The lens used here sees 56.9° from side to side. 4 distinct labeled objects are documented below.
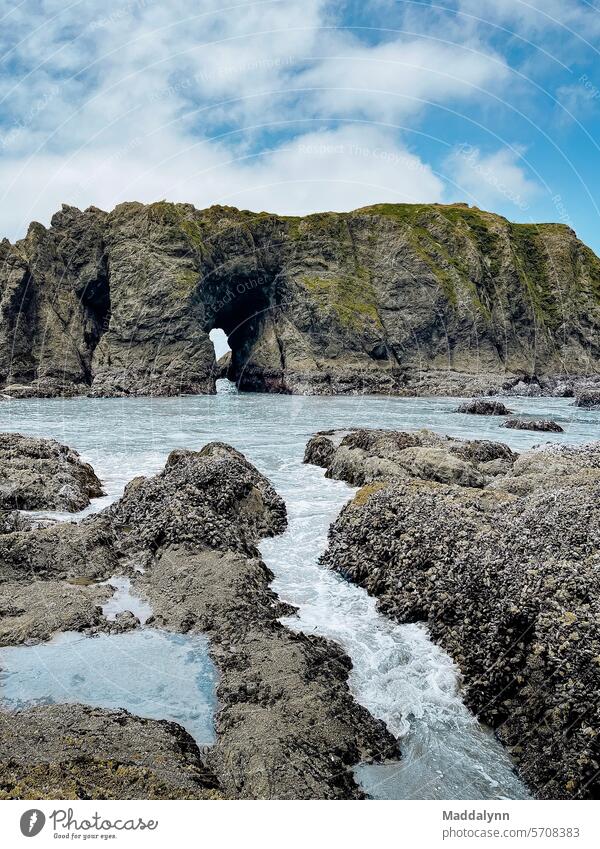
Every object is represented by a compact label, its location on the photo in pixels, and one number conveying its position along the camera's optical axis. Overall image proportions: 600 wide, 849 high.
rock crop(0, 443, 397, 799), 5.04
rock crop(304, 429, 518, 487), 16.22
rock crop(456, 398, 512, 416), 46.25
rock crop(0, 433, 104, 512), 14.20
